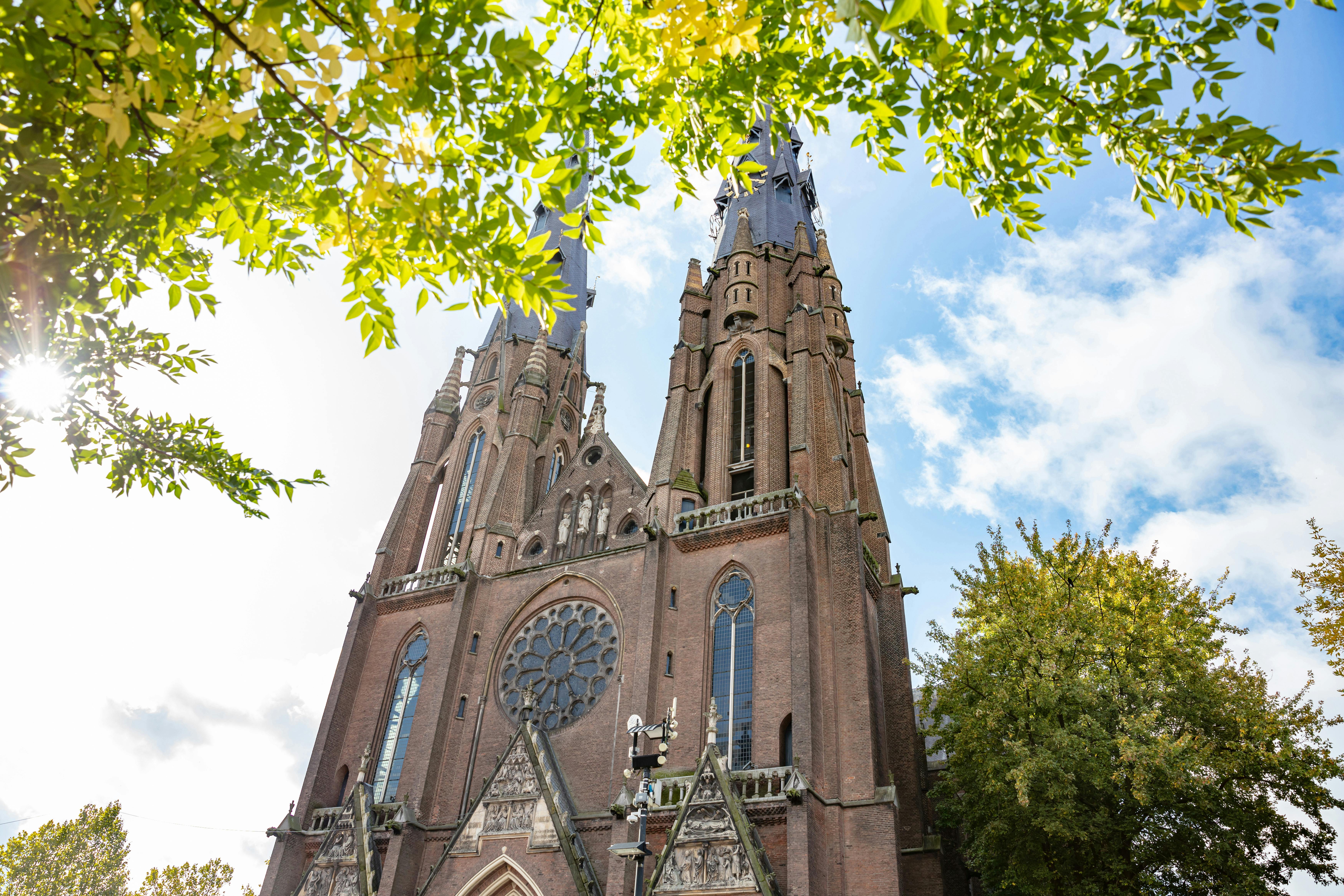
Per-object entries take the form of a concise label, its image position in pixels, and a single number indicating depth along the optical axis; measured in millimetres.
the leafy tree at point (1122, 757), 15875
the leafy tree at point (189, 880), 43969
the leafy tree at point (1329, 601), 14375
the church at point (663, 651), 18500
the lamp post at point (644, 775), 12555
